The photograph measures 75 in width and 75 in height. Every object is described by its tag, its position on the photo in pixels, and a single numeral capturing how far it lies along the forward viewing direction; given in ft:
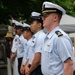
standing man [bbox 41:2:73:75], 9.26
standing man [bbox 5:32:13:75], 26.83
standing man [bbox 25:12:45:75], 13.49
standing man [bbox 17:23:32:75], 19.92
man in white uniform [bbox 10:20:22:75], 21.64
